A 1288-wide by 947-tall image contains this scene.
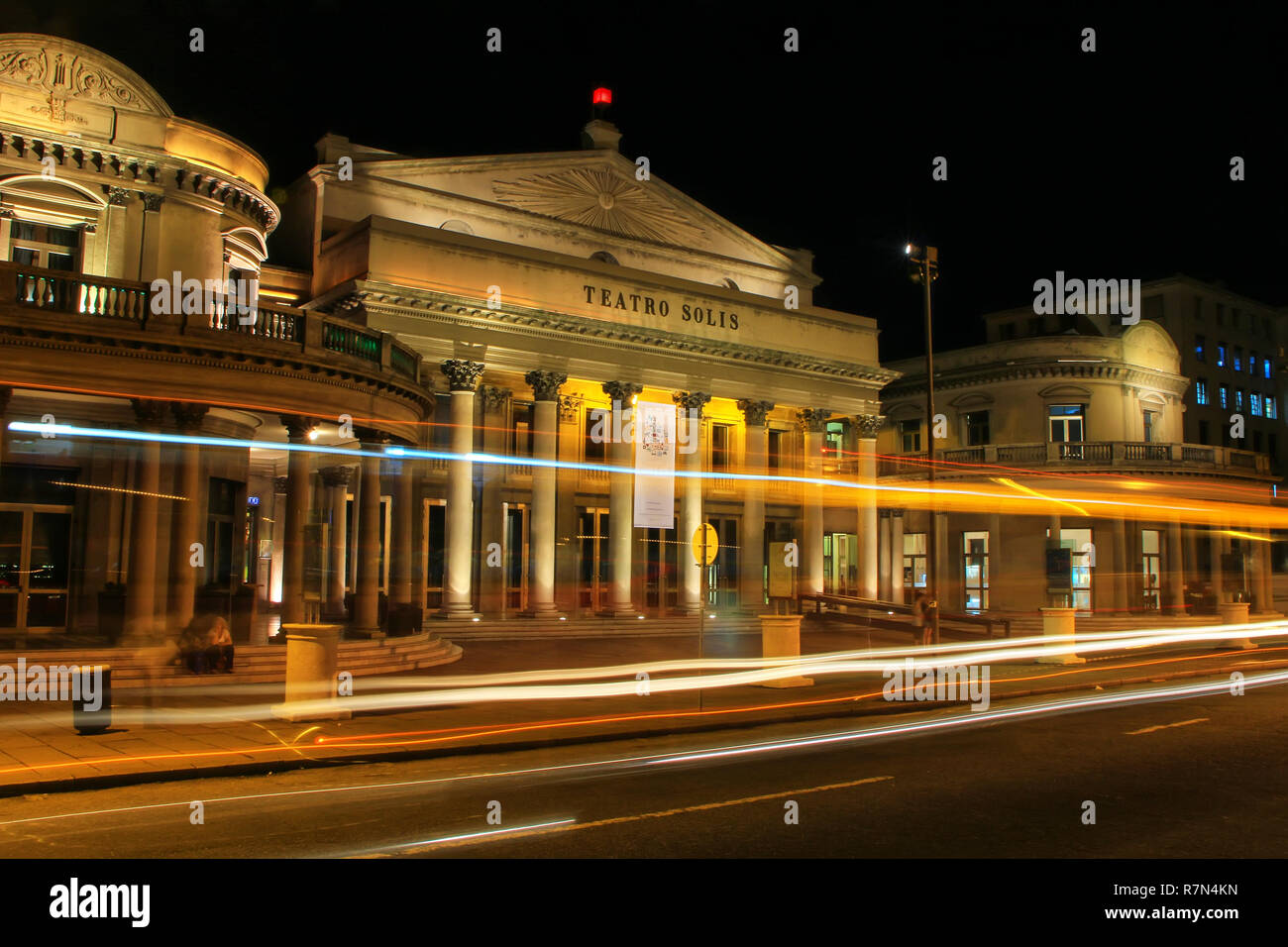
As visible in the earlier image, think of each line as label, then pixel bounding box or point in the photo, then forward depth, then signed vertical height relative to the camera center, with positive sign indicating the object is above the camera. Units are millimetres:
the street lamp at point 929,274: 23297 +6549
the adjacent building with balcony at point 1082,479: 42594 +3674
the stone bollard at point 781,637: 19797 -1321
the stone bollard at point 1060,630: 25109 -1500
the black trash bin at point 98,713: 12508 -1815
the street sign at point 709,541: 16964 +425
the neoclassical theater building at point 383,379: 18328 +4305
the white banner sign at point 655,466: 34719 +3385
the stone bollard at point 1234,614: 31344 -1359
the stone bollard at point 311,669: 14438 -1447
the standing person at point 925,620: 23219 -1152
